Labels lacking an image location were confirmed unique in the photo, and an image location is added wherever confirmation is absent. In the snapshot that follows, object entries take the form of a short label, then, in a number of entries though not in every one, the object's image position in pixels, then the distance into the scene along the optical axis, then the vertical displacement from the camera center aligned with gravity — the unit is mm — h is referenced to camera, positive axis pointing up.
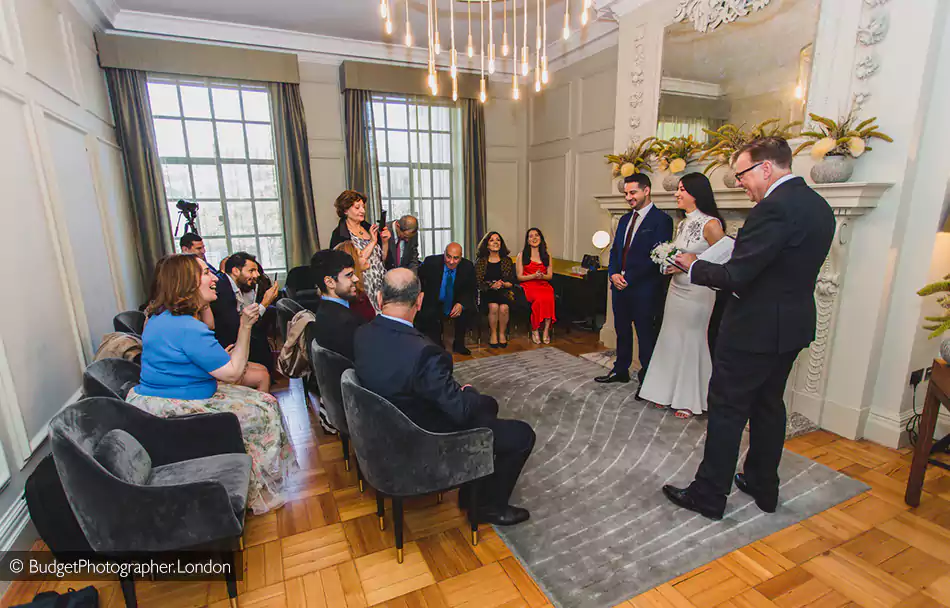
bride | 2818 -841
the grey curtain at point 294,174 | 5129 +318
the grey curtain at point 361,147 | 5402 +638
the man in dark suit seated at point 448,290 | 4531 -880
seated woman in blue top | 1928 -653
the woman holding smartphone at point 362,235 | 3318 -242
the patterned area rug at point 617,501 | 1882 -1489
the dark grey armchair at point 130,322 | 2729 -704
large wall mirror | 2953 +901
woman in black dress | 4906 -850
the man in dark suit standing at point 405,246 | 4359 -430
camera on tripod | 4514 -70
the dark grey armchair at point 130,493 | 1429 -941
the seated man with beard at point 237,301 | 3084 -685
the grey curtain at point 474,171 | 6051 +383
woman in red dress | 4988 -862
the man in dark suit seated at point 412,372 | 1694 -629
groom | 3320 -546
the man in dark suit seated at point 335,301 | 2404 -545
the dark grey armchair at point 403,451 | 1700 -947
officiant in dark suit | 1801 -464
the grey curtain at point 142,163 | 4484 +406
